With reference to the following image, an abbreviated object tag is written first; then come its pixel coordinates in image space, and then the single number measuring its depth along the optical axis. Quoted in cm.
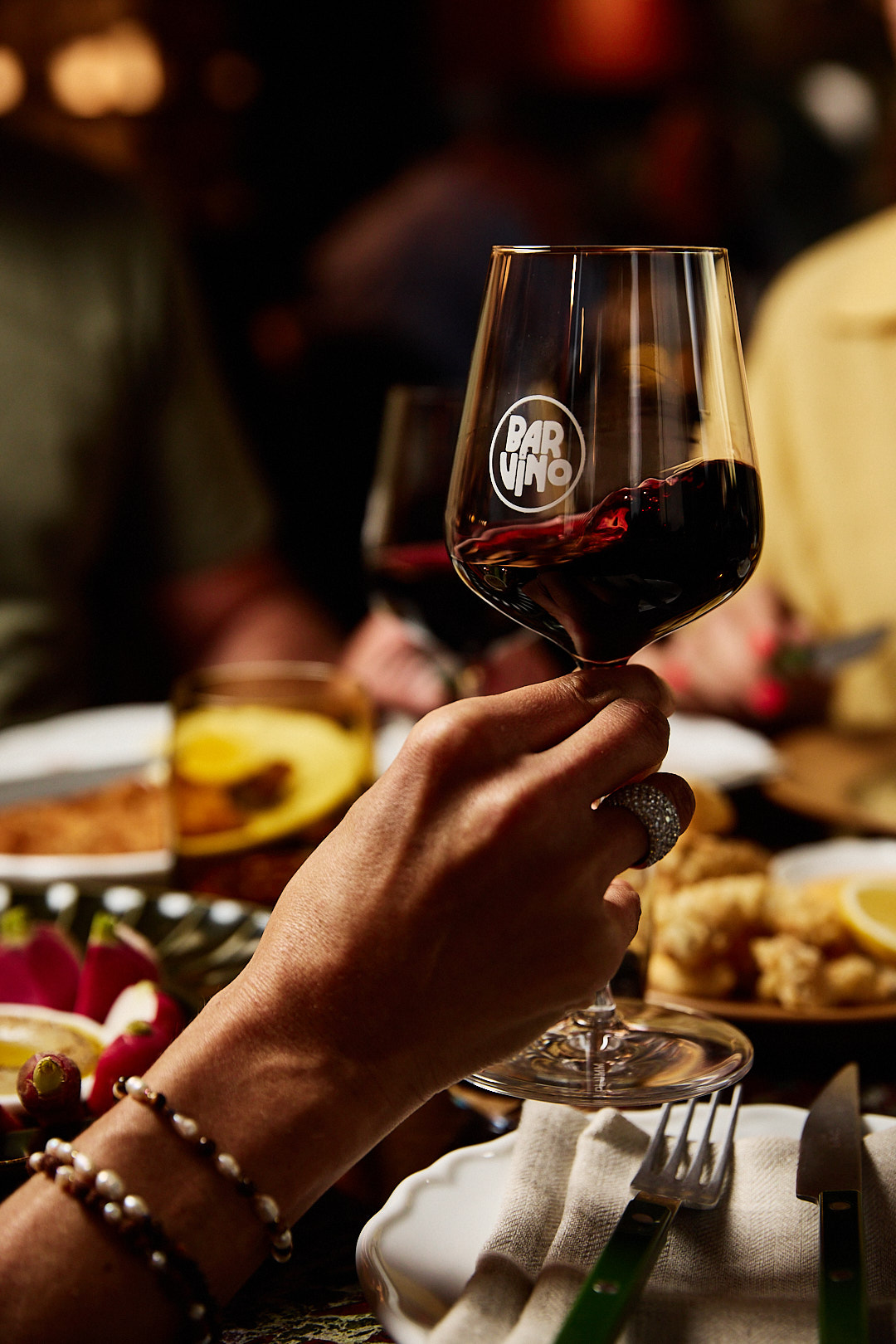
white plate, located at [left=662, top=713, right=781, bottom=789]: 118
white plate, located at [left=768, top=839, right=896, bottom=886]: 94
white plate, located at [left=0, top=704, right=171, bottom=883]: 98
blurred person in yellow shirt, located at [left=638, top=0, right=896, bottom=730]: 188
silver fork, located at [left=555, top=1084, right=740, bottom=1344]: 42
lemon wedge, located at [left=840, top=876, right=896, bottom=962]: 76
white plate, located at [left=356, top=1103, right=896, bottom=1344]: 47
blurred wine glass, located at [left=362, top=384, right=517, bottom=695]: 108
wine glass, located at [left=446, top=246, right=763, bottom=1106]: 56
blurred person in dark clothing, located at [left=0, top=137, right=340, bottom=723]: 190
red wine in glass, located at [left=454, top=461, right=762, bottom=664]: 57
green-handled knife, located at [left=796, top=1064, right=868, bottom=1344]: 42
